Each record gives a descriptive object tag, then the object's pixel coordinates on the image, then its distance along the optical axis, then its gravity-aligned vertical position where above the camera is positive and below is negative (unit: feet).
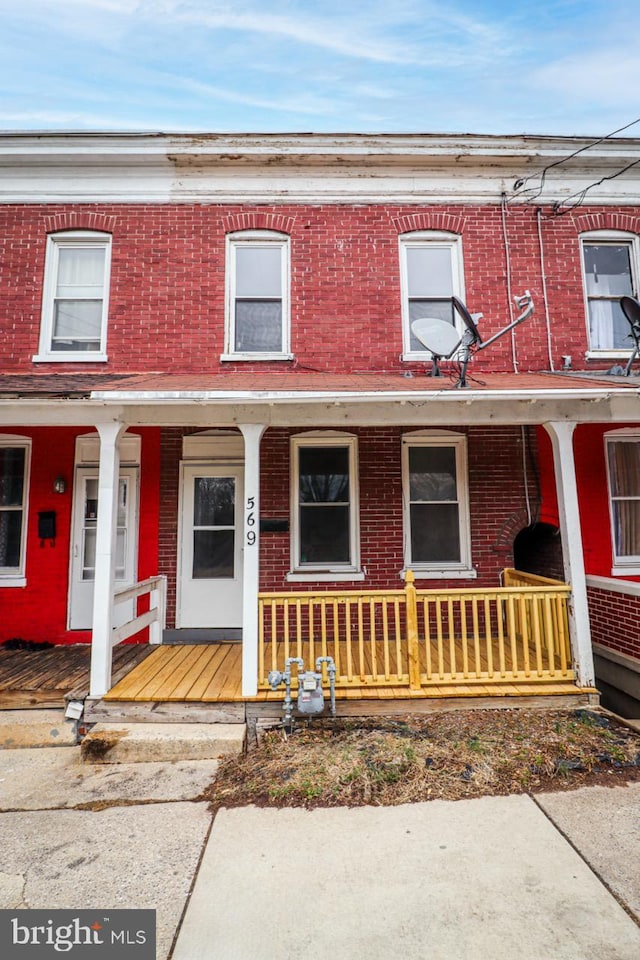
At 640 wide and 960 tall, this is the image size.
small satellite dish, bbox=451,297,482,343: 16.99 +7.47
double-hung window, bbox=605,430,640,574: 21.43 +1.38
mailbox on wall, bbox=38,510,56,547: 20.44 +0.28
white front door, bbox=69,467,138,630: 20.52 -0.48
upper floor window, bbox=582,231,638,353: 22.24 +11.58
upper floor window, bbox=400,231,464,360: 22.09 +11.98
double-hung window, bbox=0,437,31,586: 20.75 +1.37
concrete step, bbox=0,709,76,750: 14.05 -5.98
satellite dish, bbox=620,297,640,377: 18.88 +8.52
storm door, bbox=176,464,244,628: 20.72 -0.80
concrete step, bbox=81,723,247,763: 13.12 -6.03
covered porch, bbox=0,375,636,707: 14.55 -0.71
